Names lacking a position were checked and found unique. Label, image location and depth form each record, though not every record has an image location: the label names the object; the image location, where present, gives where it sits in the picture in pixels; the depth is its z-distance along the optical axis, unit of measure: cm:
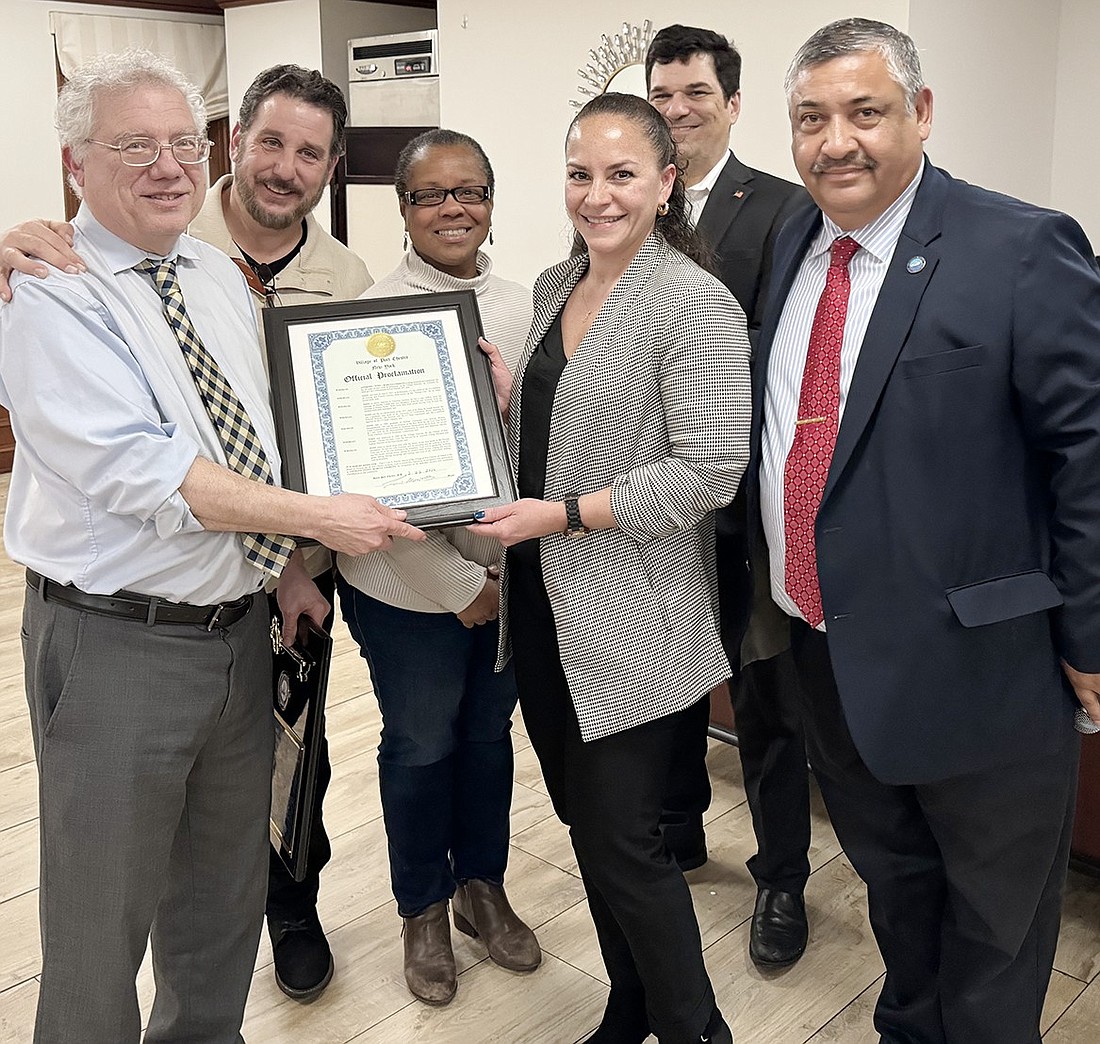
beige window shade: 719
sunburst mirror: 513
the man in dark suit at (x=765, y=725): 240
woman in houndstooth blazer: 172
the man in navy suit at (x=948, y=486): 154
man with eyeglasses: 155
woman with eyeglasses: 208
